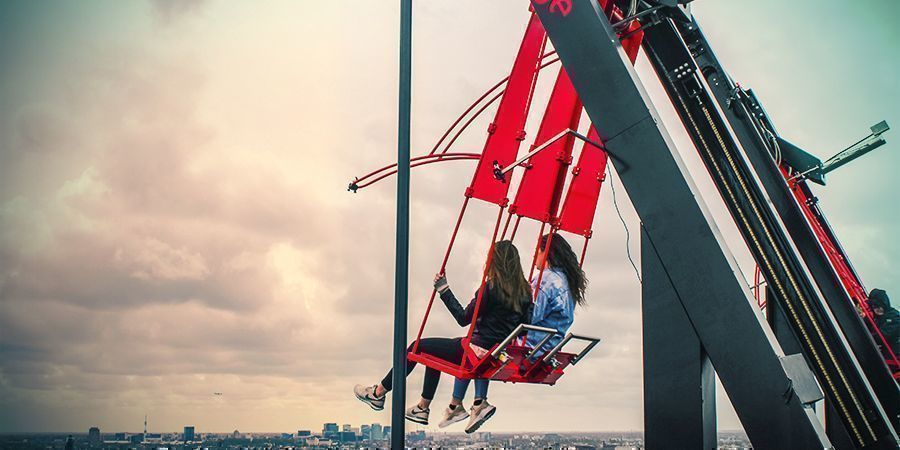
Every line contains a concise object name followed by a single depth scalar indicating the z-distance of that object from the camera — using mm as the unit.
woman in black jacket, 6723
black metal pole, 4355
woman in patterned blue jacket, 6895
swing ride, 4602
